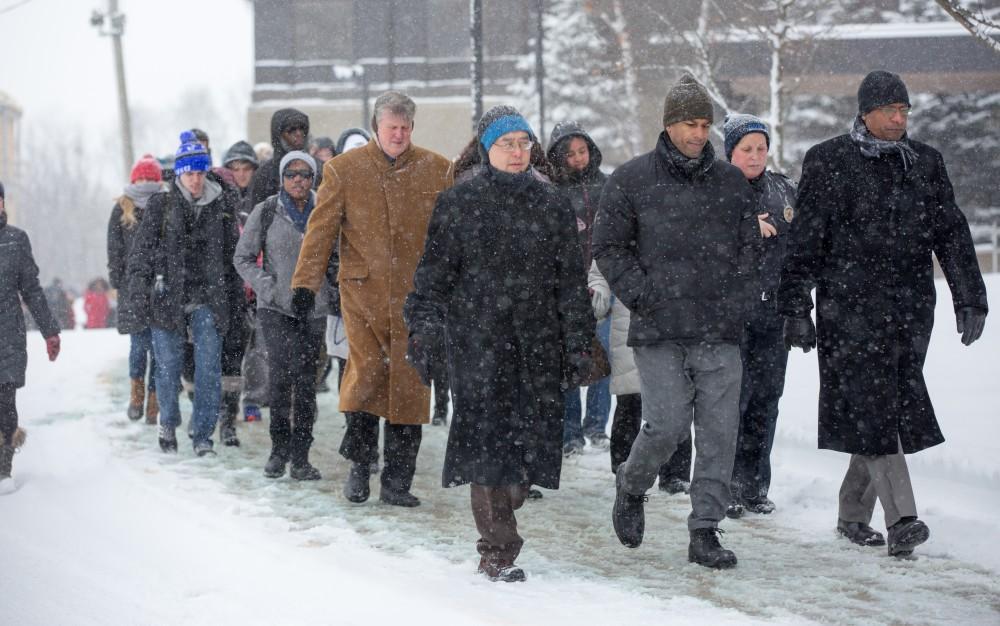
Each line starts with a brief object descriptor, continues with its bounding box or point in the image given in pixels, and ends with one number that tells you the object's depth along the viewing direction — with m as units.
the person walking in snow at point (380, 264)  14.41
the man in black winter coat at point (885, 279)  11.93
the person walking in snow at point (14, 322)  16.69
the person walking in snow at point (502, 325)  11.24
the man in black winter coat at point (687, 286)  11.63
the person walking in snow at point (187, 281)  18.42
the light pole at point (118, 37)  62.09
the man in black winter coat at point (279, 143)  18.95
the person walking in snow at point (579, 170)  16.52
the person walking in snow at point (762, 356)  14.27
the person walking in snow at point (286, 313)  16.58
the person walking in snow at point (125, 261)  21.42
